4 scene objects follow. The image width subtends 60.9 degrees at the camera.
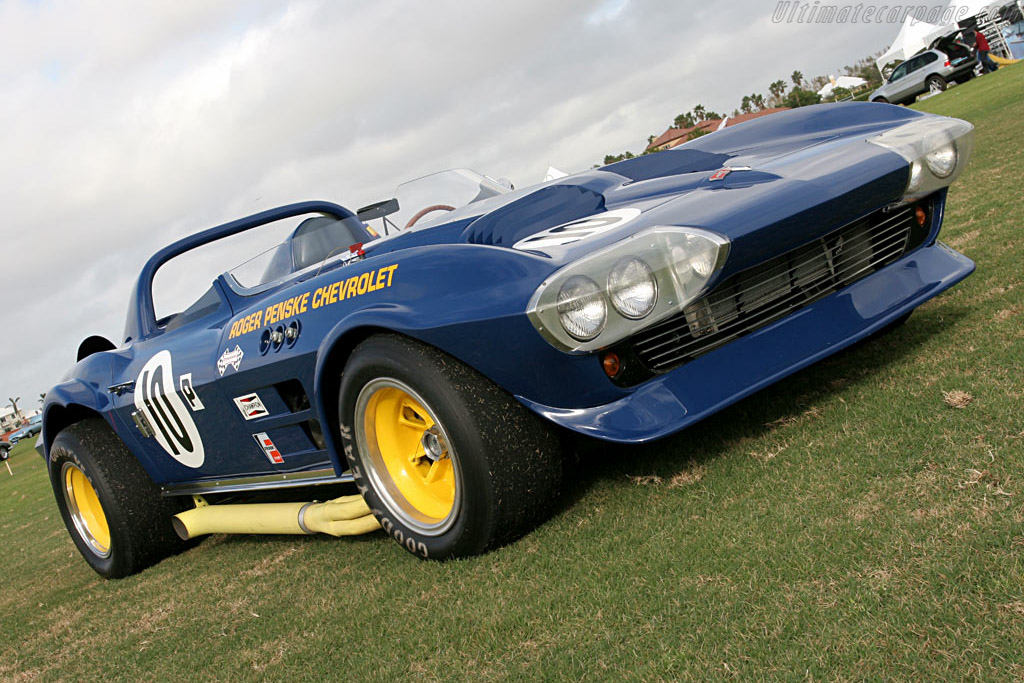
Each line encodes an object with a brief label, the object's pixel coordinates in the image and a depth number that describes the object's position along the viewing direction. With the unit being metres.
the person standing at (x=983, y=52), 23.83
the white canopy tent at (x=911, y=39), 33.72
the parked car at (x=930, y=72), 24.66
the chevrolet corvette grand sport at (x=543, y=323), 2.31
